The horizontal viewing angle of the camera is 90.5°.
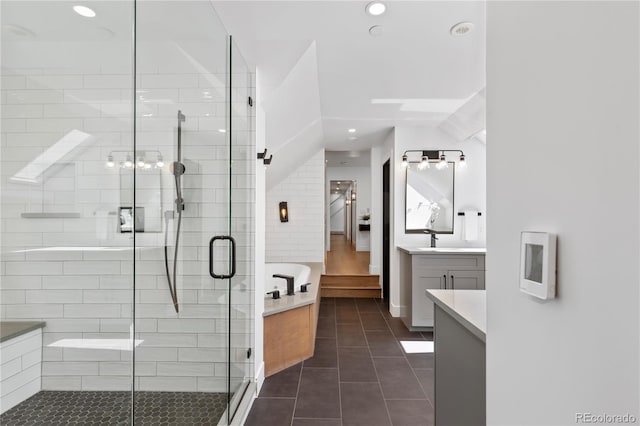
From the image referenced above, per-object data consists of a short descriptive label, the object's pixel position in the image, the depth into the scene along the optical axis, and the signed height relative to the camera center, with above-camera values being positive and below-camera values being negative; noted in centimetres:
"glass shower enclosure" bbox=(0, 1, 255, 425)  109 +0
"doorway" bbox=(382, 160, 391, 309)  492 -25
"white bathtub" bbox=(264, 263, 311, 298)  423 -91
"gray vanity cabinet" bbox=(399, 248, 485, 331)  368 -72
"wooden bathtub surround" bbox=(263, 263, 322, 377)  265 -111
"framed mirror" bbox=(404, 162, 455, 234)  421 +16
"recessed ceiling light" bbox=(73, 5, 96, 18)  127 +82
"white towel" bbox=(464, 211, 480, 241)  411 -19
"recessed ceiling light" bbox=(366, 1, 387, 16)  173 +114
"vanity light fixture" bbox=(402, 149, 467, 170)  415 +71
